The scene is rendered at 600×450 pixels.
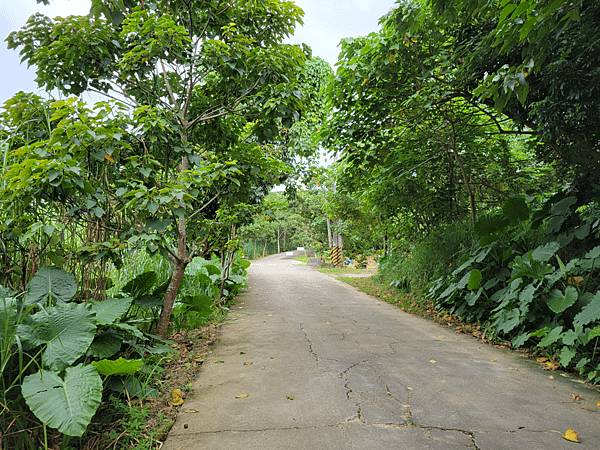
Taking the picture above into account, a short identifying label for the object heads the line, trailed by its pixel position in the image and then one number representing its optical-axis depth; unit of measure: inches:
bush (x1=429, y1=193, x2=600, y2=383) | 132.6
